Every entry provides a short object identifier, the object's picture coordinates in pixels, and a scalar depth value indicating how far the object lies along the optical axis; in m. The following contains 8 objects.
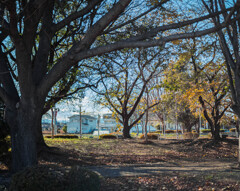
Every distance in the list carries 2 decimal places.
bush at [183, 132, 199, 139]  25.14
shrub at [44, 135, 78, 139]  25.19
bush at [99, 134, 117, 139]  25.08
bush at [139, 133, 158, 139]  25.32
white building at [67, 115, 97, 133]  63.12
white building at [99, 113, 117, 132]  72.15
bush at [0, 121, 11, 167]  7.88
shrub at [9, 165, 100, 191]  4.13
